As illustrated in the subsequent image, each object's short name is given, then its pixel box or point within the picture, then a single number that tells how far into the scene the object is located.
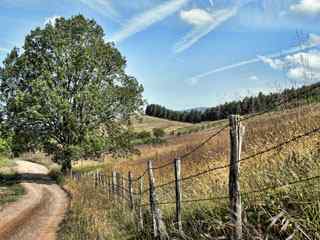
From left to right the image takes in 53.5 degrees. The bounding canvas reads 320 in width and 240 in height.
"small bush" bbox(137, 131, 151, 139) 48.77
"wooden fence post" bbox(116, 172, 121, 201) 11.17
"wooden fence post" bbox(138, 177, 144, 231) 6.56
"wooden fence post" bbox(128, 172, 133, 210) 8.23
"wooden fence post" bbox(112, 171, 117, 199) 12.01
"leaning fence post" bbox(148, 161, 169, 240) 5.16
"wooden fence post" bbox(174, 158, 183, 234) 4.77
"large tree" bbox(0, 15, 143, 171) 23.12
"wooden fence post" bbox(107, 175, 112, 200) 12.42
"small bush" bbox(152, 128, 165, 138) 51.45
